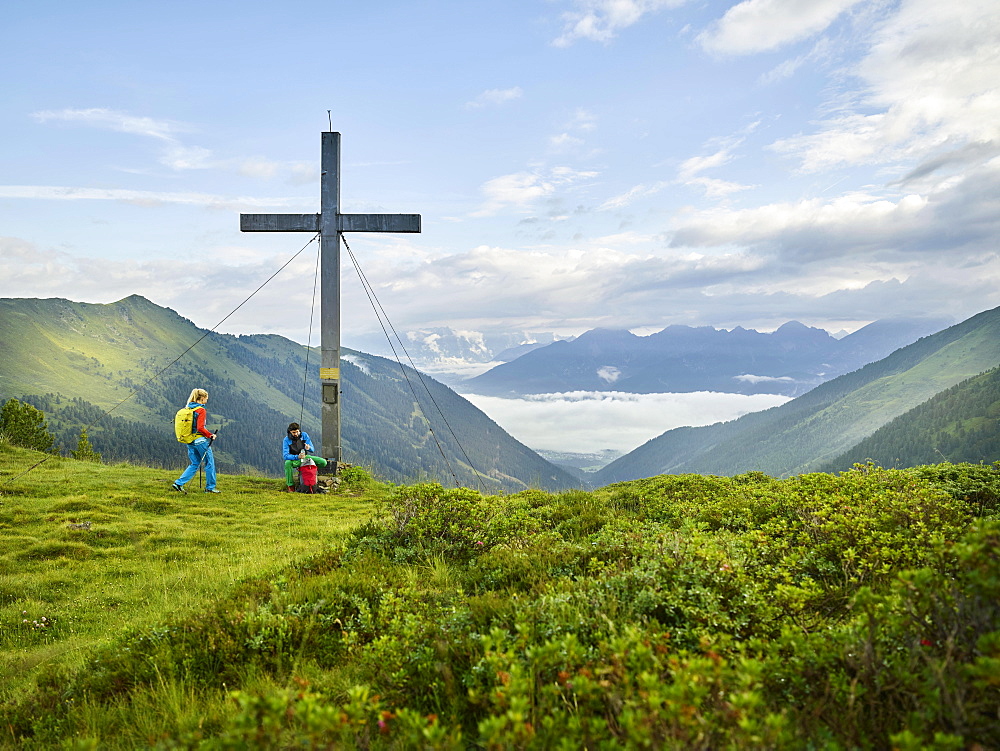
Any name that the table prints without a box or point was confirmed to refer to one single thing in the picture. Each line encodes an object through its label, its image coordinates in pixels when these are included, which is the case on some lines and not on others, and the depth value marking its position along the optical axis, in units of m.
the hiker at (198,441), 13.57
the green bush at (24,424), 32.51
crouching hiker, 15.09
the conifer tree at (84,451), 32.72
